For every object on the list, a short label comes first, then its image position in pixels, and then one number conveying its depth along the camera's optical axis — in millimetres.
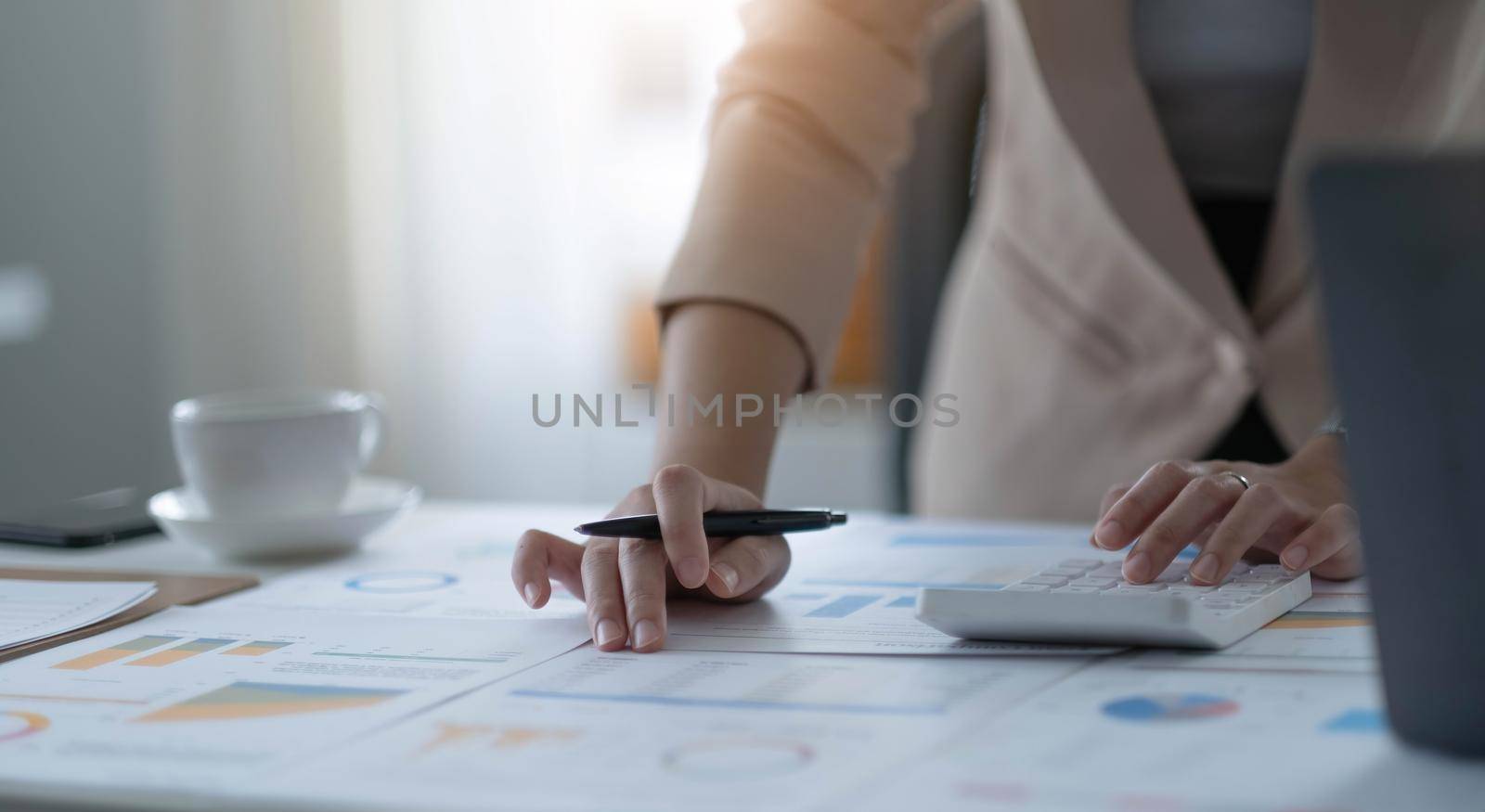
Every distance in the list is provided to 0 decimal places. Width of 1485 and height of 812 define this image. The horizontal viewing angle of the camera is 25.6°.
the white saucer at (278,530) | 1644
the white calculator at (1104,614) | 1403
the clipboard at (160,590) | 1495
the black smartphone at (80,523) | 1712
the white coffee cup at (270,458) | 1651
